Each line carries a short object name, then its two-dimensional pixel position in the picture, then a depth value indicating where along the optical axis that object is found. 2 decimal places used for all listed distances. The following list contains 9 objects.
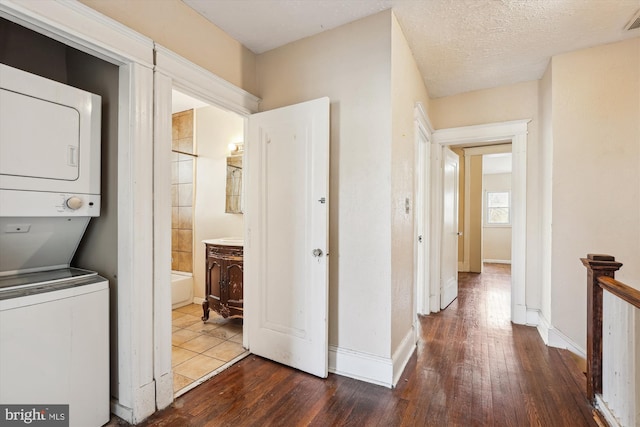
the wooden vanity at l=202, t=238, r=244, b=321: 2.99
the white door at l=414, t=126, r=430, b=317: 3.57
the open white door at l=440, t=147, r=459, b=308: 3.82
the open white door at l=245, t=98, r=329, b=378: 2.23
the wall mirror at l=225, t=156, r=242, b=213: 3.79
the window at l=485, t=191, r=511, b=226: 8.41
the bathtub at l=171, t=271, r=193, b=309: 3.80
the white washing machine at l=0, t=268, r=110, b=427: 1.38
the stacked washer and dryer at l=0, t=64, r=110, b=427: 1.42
